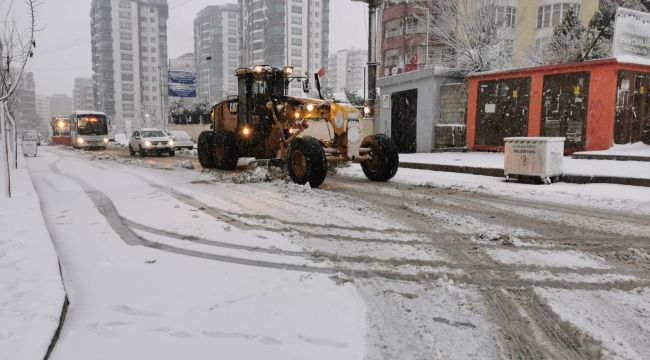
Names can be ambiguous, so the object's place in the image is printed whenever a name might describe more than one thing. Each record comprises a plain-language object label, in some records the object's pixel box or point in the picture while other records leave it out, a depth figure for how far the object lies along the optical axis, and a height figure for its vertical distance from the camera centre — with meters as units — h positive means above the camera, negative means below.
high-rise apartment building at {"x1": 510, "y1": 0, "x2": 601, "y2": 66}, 34.84 +9.80
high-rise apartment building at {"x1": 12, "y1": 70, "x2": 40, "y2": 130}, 138.09 +8.39
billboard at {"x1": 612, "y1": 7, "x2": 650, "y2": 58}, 13.11 +3.22
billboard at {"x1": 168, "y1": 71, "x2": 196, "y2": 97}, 40.03 +4.72
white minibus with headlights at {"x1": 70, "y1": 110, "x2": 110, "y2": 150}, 32.44 +0.41
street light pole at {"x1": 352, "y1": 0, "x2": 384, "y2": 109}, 18.08 +3.35
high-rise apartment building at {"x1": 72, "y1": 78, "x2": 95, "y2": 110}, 180.09 +17.38
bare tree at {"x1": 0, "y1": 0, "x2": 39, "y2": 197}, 13.03 +2.64
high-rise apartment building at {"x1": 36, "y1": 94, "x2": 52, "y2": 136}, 123.75 +2.44
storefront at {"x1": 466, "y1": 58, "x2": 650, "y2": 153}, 12.39 +1.16
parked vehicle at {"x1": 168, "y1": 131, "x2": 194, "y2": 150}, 27.27 -0.20
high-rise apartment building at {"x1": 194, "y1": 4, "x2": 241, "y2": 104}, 134.88 +27.80
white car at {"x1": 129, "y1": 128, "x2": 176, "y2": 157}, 21.31 -0.31
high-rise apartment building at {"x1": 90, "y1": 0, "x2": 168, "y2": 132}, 117.81 +20.89
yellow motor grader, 8.91 +0.10
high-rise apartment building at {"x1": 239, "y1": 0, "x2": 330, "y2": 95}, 113.31 +27.02
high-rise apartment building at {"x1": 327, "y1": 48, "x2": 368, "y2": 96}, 178.25 +28.52
